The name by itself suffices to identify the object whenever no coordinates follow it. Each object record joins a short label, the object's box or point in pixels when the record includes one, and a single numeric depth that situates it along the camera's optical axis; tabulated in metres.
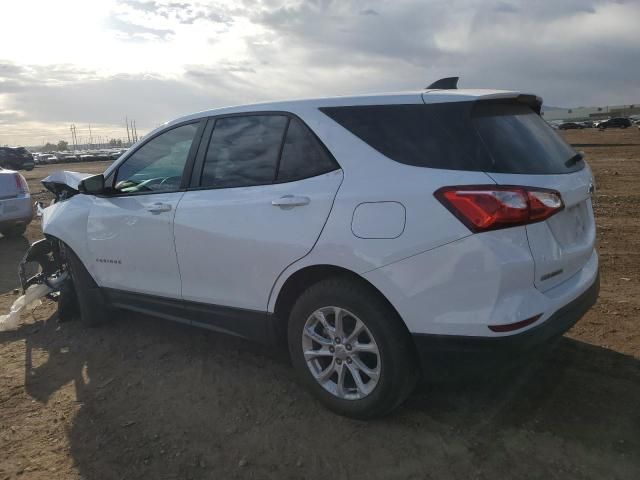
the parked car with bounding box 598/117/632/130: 67.04
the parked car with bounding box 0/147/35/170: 38.99
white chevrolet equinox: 2.57
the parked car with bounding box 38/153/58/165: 60.88
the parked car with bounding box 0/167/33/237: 8.64
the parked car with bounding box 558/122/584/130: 76.12
